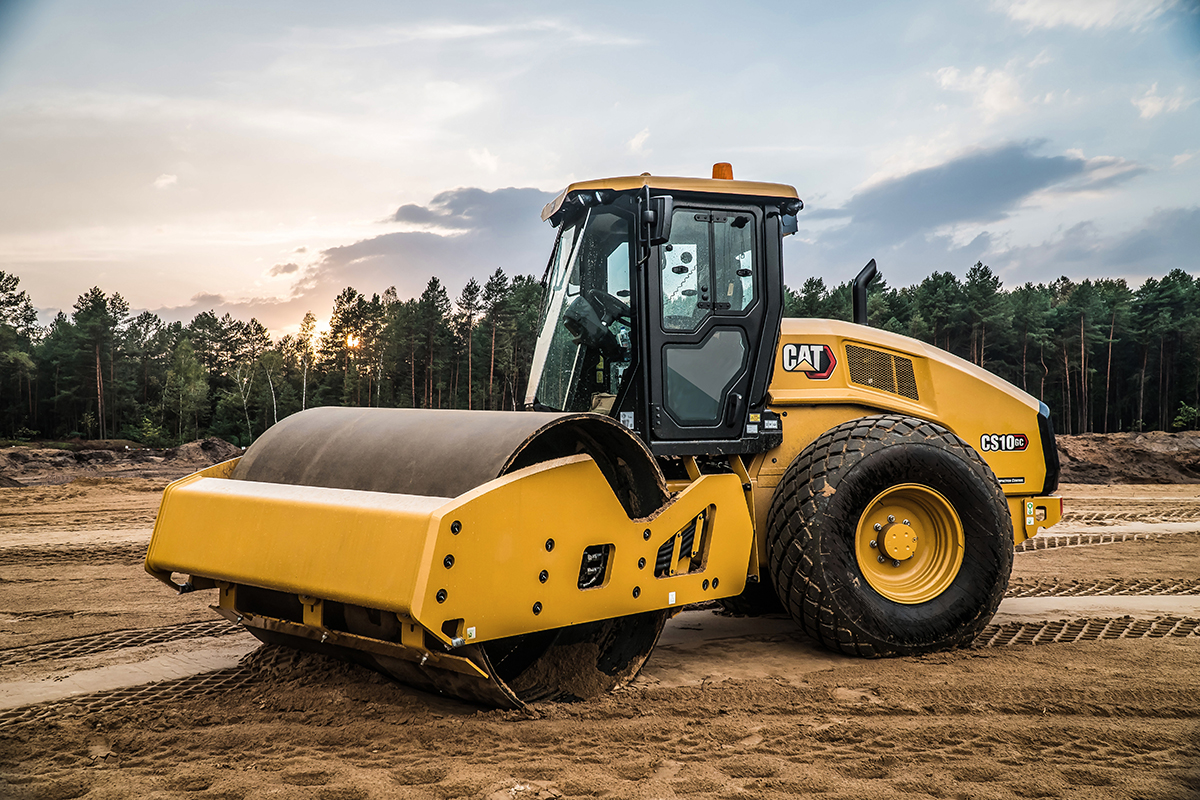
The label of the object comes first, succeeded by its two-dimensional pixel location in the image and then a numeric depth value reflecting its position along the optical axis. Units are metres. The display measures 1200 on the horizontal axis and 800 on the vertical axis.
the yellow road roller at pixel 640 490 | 3.56
